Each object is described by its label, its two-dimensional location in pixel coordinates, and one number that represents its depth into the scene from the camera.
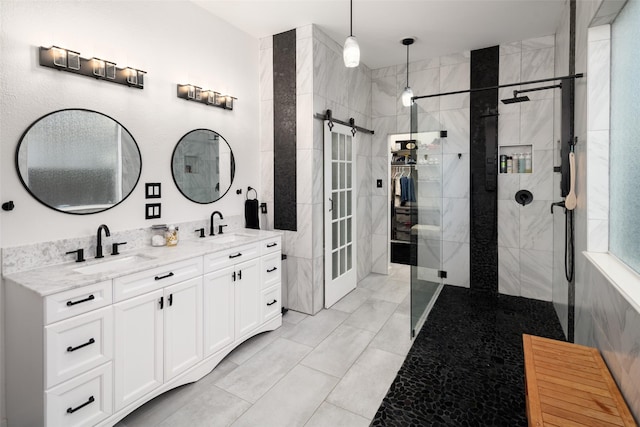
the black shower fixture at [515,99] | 2.80
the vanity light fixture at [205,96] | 2.90
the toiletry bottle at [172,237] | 2.69
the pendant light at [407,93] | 3.55
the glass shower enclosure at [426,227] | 3.21
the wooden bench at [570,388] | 1.28
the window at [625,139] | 1.56
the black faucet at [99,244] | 2.26
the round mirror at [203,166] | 2.94
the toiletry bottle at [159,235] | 2.65
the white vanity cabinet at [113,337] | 1.65
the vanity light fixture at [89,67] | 2.06
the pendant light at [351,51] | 2.31
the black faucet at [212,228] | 3.19
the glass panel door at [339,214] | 3.81
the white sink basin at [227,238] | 3.01
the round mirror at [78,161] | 2.03
